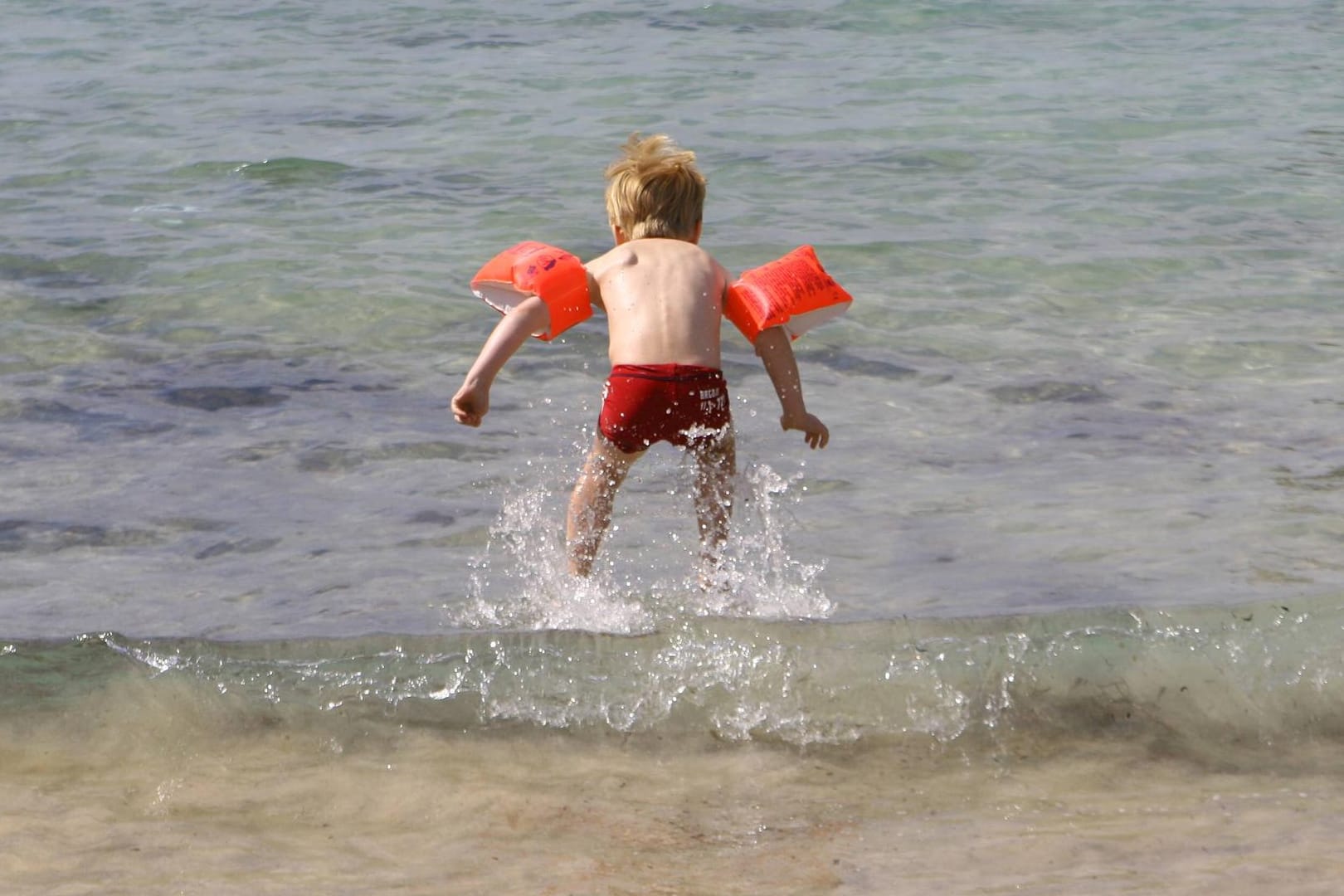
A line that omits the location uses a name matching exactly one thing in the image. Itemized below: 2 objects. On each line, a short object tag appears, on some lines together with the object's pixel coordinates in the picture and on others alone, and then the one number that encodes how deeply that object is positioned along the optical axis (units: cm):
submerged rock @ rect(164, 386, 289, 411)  1441
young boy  970
